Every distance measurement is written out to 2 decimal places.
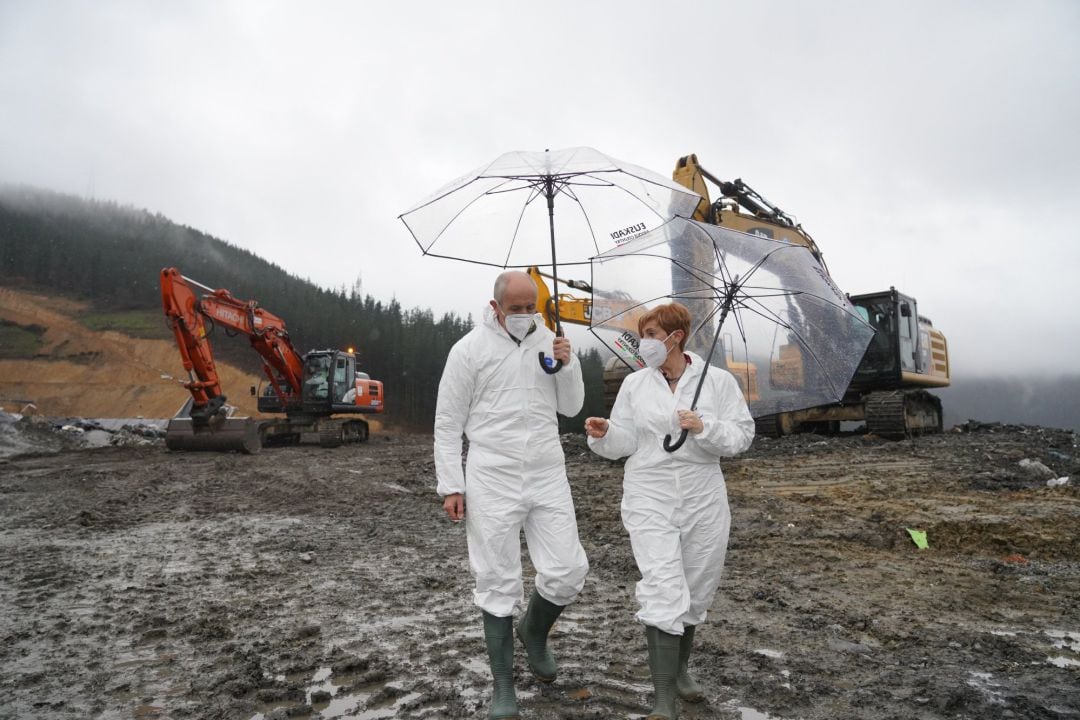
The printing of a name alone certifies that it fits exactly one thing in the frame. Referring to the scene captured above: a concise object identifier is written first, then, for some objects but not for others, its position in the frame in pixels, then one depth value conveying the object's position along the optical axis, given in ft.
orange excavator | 46.78
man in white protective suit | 9.72
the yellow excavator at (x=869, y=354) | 41.52
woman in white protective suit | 9.07
